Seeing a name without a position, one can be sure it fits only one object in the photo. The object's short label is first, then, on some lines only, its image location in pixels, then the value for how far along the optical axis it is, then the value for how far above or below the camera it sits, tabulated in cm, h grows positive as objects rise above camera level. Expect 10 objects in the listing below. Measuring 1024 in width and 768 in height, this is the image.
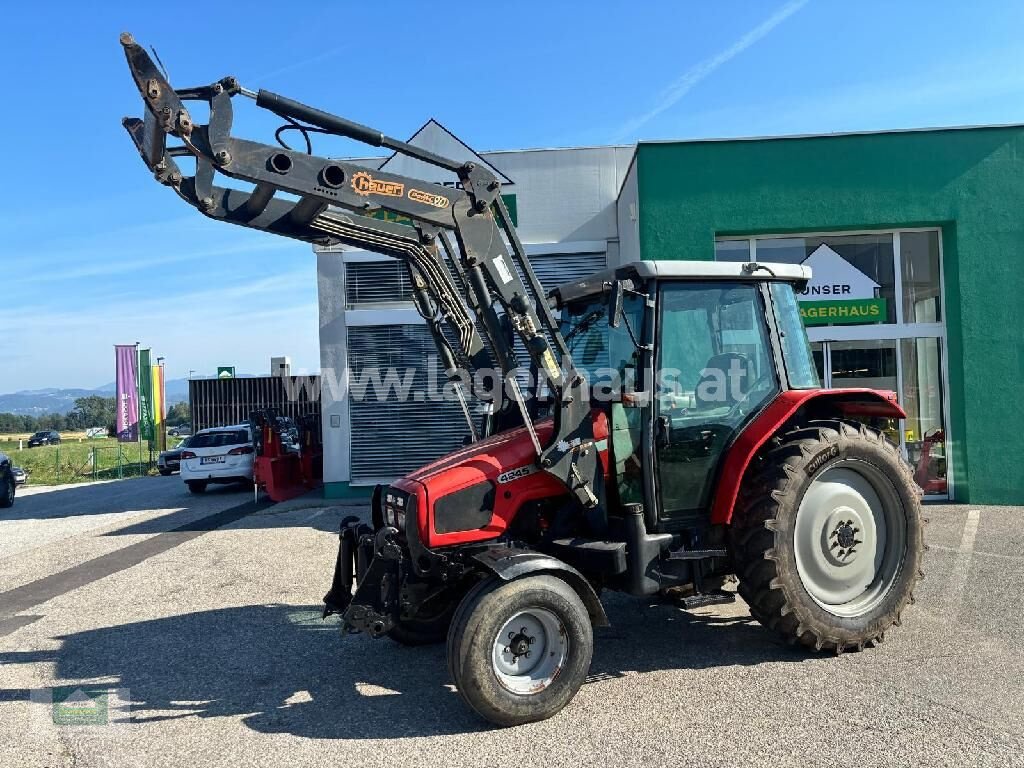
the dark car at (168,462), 2514 -183
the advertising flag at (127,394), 2881 +45
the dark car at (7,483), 1619 -152
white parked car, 1675 -126
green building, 1092 +196
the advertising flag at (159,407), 2917 -6
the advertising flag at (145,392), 2889 +51
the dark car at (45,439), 5708 -231
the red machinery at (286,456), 1491 -110
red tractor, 435 -45
